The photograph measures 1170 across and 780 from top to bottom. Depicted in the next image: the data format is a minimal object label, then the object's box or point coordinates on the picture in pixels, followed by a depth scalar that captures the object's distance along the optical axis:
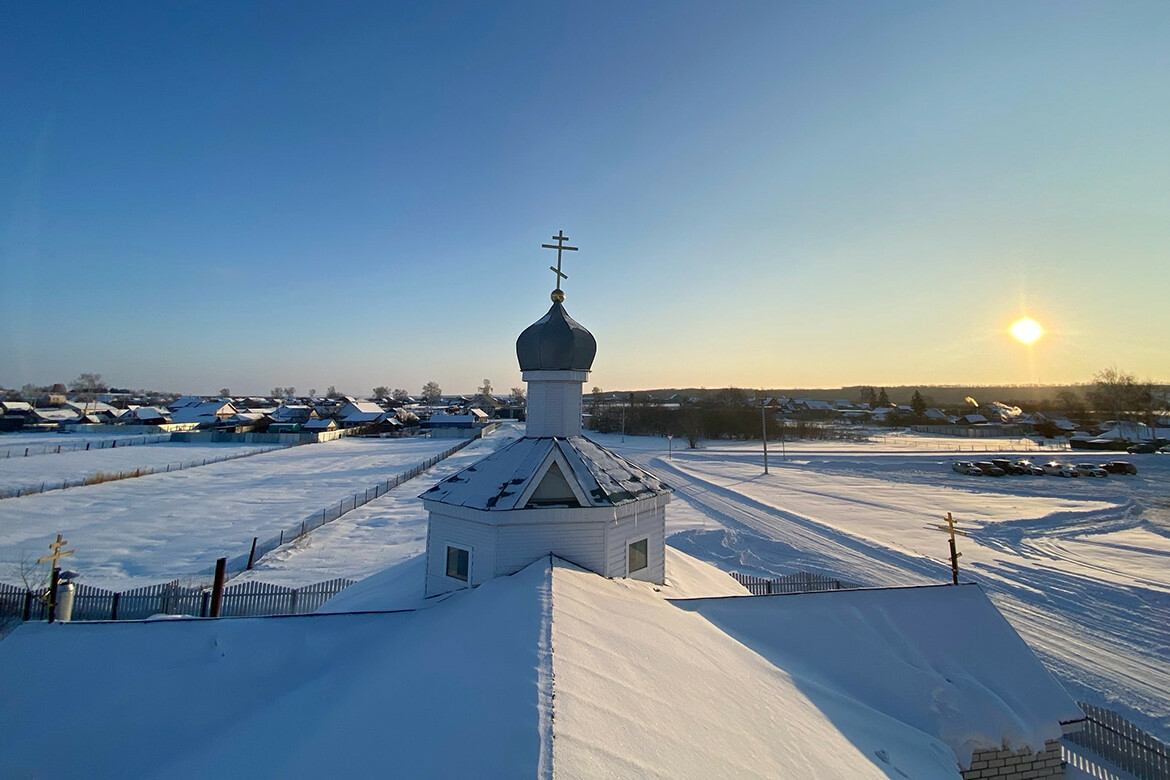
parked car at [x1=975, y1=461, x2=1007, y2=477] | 44.41
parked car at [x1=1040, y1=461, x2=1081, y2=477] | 44.06
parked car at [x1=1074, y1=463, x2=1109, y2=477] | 43.69
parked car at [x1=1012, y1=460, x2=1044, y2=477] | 44.91
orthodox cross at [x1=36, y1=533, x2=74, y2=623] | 8.94
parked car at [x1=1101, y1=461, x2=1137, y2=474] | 44.94
